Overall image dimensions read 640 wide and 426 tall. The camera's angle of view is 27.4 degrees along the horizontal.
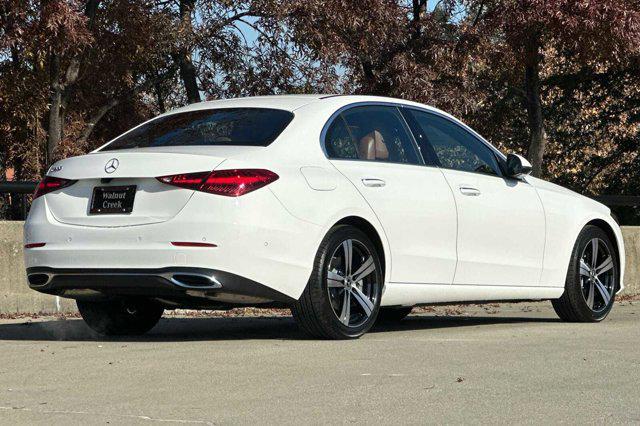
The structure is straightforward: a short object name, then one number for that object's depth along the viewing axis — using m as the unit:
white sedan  7.69
